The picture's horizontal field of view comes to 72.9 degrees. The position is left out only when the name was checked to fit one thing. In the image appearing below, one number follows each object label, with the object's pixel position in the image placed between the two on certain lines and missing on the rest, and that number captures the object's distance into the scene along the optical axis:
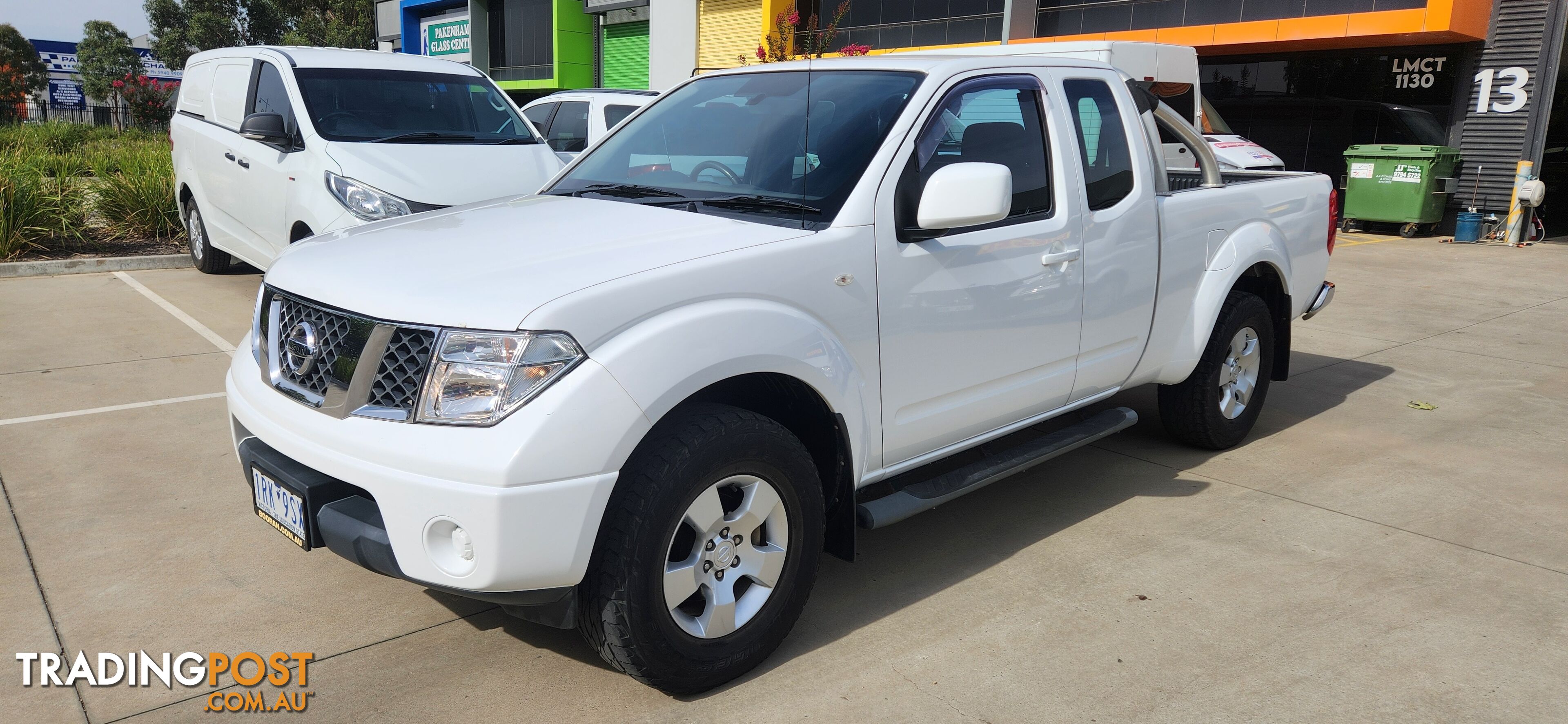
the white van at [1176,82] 11.16
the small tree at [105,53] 58.91
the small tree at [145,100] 27.70
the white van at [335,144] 6.96
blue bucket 15.56
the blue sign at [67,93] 68.81
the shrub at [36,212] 9.63
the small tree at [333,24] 49.22
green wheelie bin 15.55
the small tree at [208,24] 53.16
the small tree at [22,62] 46.94
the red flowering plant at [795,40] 15.24
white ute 2.60
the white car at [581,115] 10.94
